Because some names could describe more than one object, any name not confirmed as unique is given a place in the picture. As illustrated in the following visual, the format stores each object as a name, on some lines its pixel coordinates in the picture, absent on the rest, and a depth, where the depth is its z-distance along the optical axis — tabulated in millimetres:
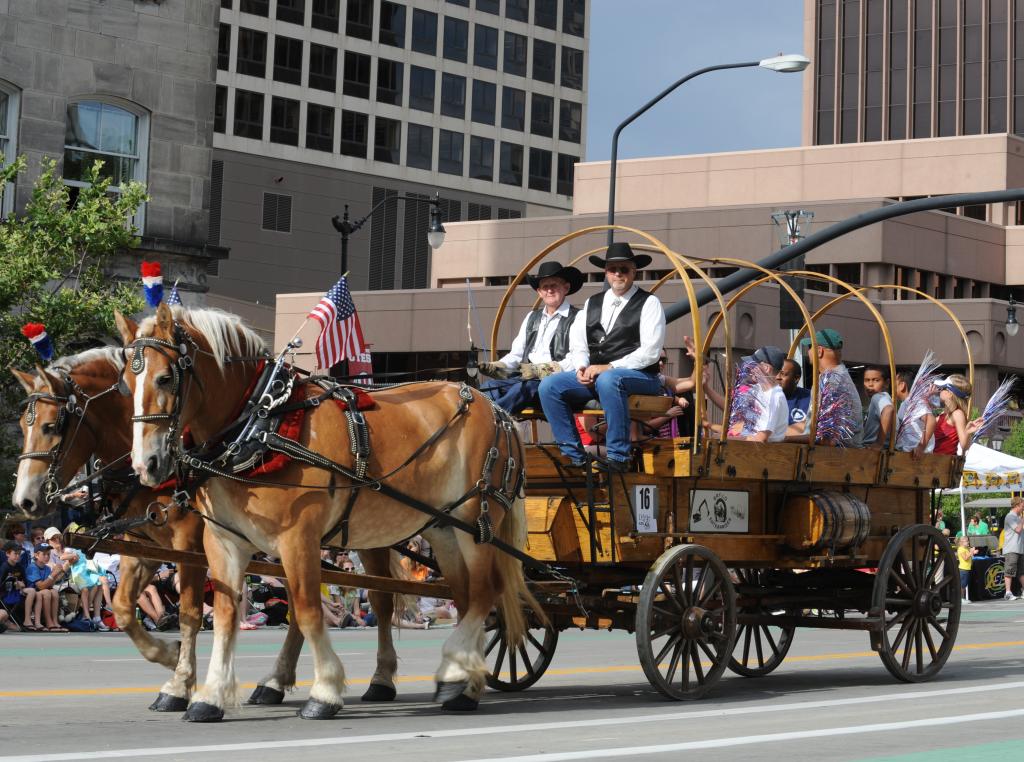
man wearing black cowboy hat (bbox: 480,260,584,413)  11477
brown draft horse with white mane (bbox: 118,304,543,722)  9422
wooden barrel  12047
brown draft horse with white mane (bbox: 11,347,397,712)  10414
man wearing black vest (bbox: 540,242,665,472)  10955
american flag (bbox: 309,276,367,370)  21656
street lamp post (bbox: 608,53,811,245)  23828
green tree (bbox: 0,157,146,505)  21797
